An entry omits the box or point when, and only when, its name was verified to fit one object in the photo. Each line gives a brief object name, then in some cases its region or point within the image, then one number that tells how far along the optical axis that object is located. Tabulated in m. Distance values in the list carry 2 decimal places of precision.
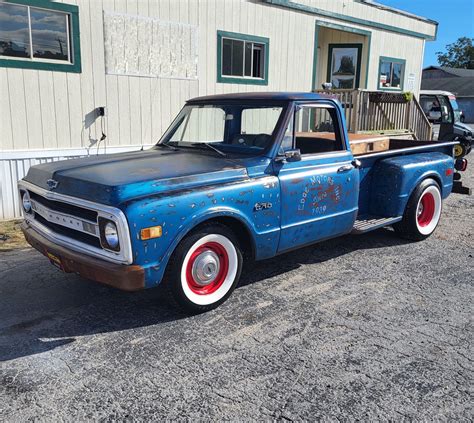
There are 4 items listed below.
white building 7.06
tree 73.81
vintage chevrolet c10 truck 3.47
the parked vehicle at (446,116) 14.79
